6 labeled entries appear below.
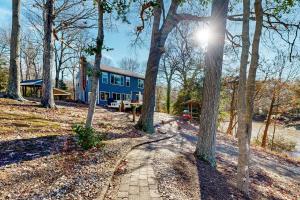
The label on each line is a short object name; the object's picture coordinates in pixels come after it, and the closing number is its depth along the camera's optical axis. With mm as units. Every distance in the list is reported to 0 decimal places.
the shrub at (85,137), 3473
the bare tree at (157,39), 5864
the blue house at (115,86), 17476
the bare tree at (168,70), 18094
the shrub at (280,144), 13636
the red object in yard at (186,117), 12639
